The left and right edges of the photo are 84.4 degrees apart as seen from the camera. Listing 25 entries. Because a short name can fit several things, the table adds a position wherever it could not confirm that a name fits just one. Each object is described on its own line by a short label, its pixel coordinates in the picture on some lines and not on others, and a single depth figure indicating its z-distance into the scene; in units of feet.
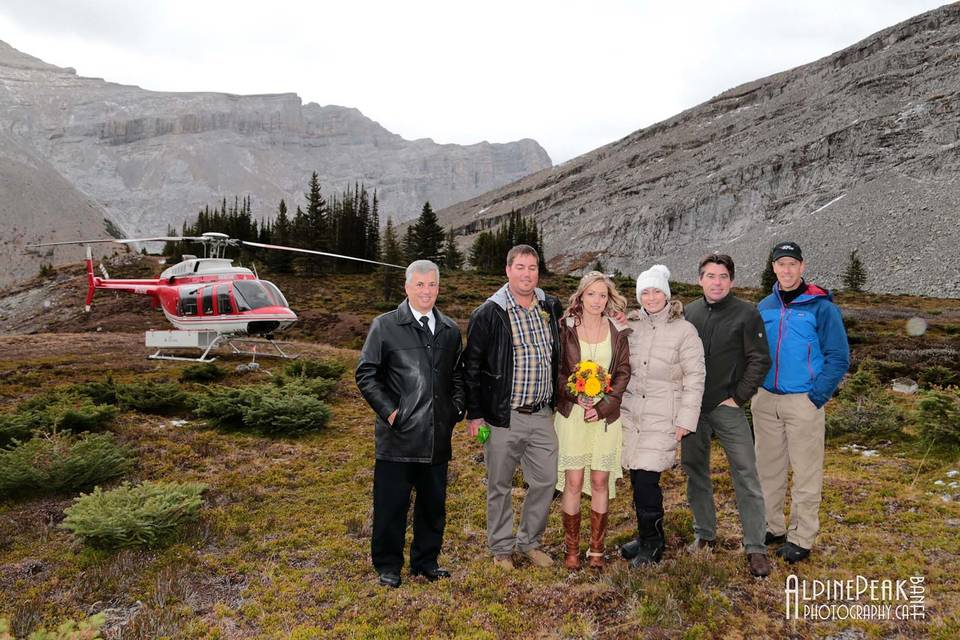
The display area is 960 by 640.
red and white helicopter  54.19
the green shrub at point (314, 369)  47.91
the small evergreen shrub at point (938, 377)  51.67
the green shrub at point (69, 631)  9.25
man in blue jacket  16.83
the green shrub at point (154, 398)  37.27
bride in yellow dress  16.39
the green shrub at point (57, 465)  22.43
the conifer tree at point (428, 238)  222.69
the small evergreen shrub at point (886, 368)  56.18
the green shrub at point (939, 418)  27.66
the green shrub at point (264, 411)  34.58
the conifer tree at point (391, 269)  150.51
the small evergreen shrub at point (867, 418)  32.71
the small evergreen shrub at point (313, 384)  41.92
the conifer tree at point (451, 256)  241.96
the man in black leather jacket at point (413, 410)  15.70
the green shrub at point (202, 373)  48.32
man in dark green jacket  16.24
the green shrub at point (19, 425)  27.71
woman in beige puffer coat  16.08
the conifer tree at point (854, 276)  211.00
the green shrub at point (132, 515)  18.01
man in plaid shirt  16.25
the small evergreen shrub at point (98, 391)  38.42
